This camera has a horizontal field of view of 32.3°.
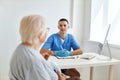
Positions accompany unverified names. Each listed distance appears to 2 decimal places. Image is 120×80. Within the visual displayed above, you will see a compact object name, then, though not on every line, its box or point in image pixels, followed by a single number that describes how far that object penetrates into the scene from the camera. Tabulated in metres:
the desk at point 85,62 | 2.37
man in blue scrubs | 3.00
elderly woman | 1.32
